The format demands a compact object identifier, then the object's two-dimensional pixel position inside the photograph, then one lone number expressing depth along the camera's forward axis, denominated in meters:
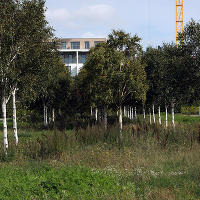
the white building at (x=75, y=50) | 80.12
